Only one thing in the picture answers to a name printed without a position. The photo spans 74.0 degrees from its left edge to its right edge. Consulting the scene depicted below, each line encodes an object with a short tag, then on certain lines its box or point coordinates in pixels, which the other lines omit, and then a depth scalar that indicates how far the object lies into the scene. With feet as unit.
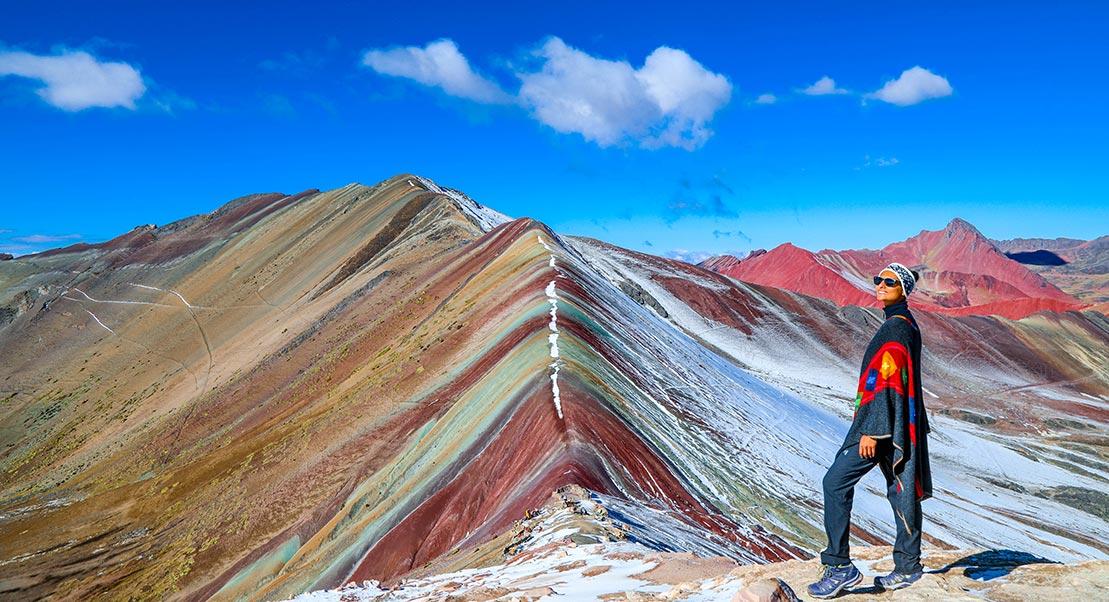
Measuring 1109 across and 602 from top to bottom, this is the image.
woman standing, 19.66
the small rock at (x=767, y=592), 17.71
